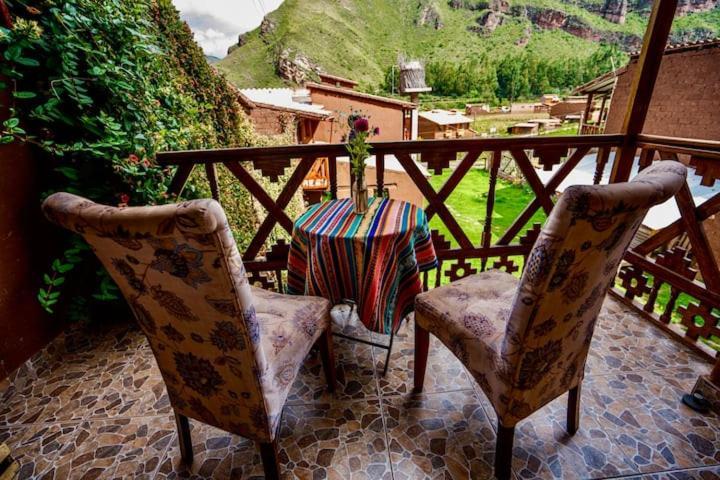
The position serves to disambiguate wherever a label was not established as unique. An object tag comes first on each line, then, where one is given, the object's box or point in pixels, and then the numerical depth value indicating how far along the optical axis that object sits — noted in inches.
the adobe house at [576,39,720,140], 254.5
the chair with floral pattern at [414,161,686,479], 29.8
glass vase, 64.4
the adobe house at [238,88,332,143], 293.3
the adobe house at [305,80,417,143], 453.1
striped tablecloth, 56.4
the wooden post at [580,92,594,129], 339.4
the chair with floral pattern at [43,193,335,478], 27.2
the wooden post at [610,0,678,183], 70.1
